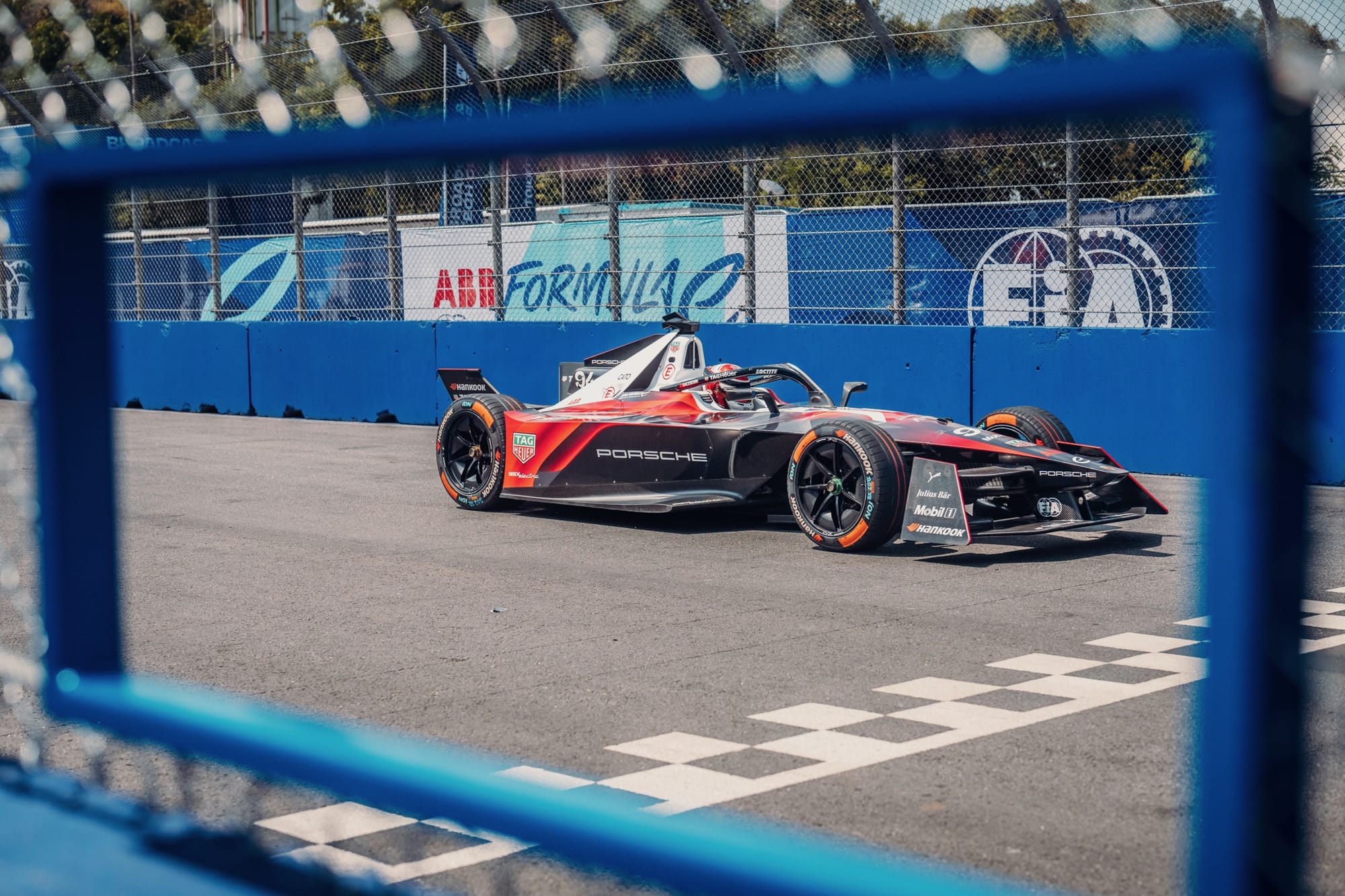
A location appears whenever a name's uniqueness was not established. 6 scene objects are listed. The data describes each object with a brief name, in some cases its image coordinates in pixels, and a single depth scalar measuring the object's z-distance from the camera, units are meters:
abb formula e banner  14.74
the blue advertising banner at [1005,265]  11.62
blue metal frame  1.46
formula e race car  7.74
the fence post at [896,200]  11.94
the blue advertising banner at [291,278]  17.45
